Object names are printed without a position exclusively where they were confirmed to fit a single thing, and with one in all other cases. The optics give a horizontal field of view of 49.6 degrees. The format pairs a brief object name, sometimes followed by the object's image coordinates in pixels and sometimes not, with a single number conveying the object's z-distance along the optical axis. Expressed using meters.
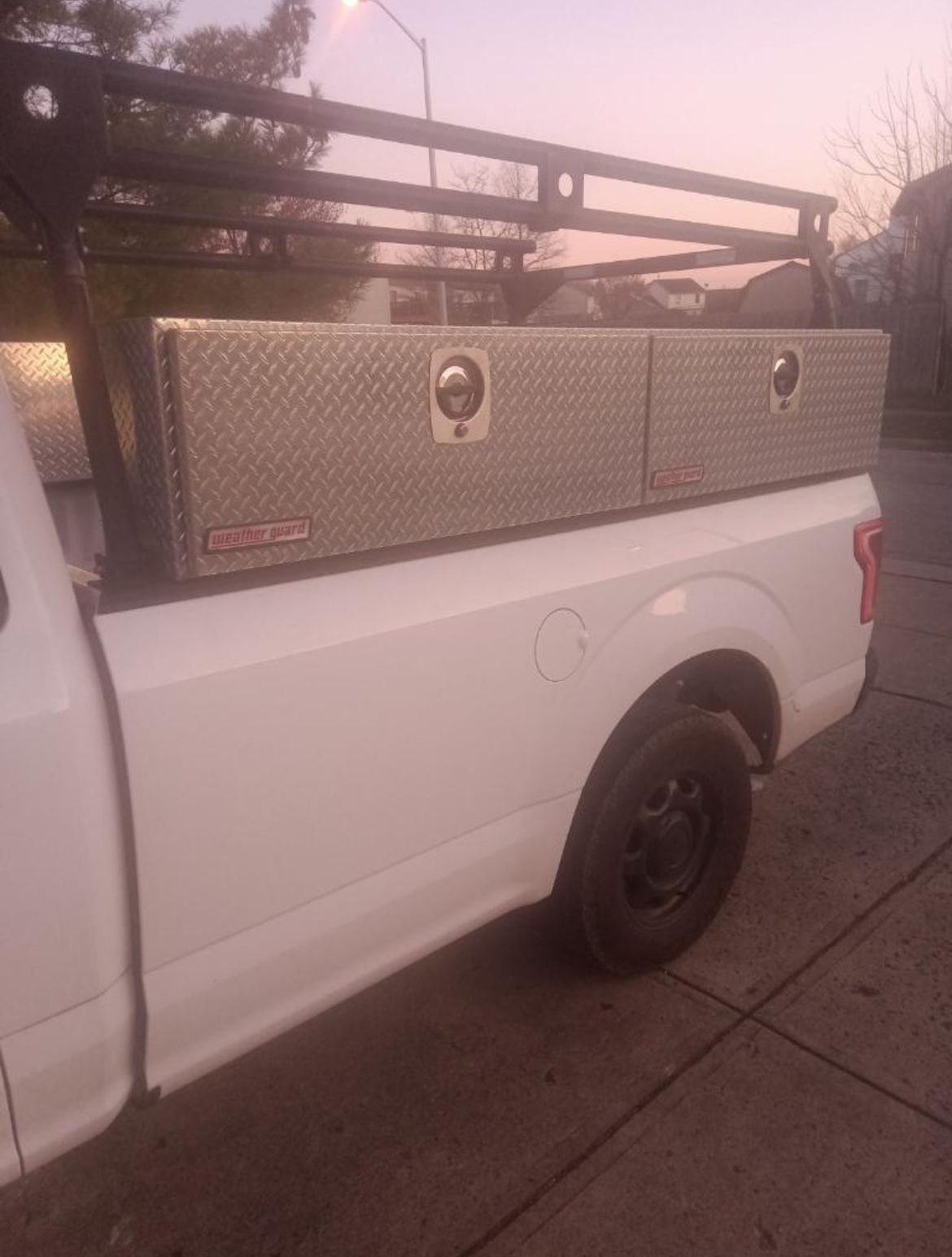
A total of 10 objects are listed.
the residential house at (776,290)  56.41
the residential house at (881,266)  28.83
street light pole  20.60
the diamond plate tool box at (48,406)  3.04
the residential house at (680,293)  74.75
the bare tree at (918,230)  25.72
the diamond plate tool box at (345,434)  1.77
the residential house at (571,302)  44.26
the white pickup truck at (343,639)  1.68
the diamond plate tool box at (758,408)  2.67
